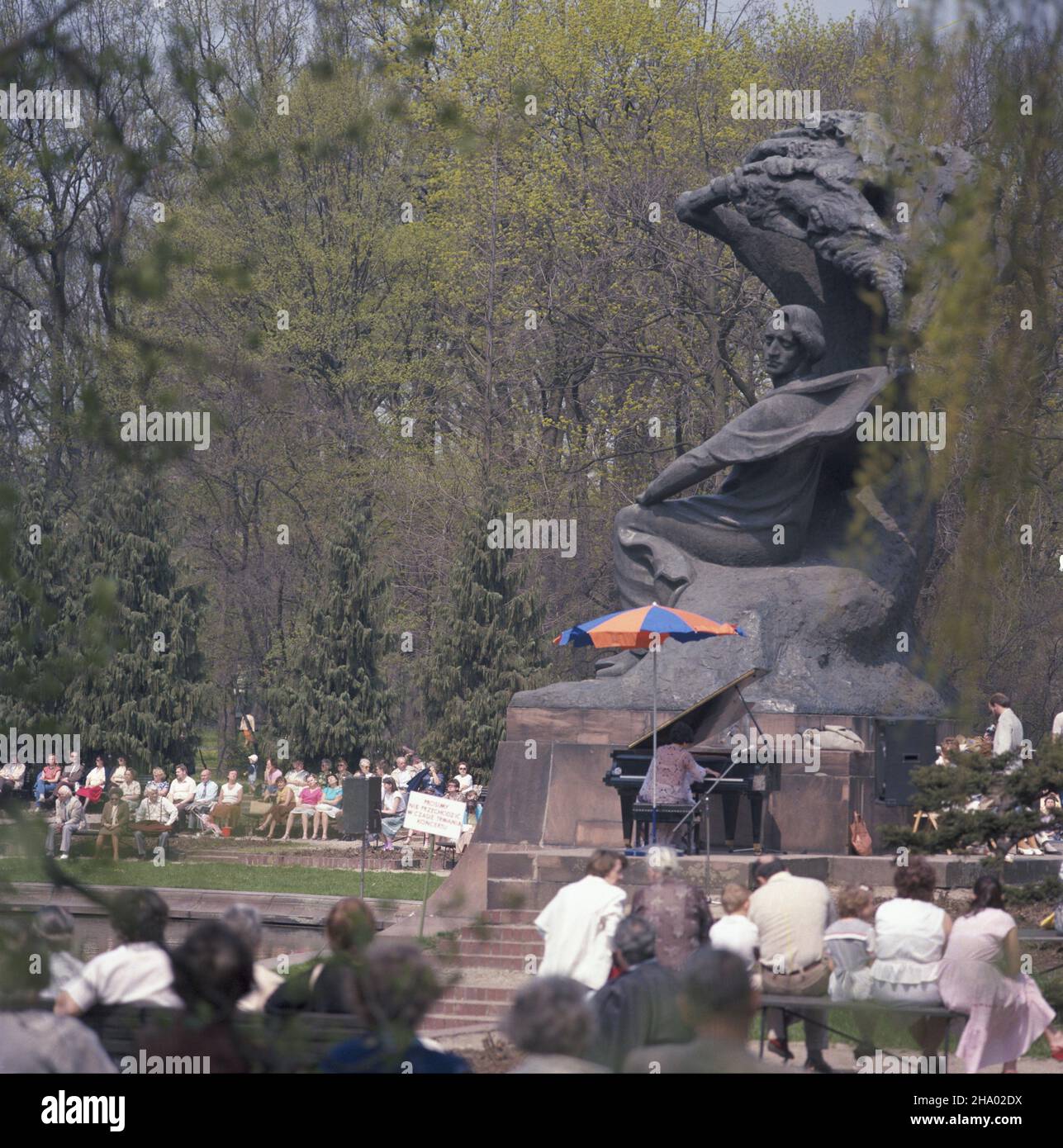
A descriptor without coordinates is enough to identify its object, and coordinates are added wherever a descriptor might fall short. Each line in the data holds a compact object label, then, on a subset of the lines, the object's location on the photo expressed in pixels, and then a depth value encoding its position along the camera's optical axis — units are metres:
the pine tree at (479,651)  62.00
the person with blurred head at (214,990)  8.53
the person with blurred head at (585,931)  18.61
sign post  28.62
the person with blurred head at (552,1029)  10.45
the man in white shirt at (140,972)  11.81
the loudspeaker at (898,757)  32.84
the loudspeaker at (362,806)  35.69
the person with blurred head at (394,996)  7.88
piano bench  29.84
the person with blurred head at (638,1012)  12.98
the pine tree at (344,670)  67.62
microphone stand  28.92
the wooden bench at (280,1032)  8.06
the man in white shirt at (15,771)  56.91
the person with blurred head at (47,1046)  9.80
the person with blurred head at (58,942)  8.70
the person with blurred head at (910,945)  18.59
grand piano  30.89
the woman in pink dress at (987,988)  18.17
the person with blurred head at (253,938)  11.33
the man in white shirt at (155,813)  46.56
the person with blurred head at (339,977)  8.21
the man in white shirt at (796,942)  19.70
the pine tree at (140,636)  69.19
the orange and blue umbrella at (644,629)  30.84
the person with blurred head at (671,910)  19.25
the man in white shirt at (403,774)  54.44
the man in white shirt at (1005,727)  33.56
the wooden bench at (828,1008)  18.12
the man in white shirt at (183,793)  53.16
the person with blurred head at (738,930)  19.02
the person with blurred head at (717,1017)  10.48
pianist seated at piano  29.75
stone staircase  24.45
